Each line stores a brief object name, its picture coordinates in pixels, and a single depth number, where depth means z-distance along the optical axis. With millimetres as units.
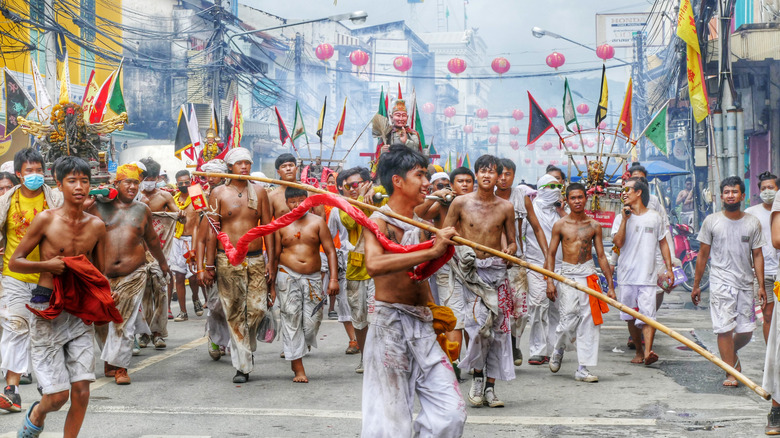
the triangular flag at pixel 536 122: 13430
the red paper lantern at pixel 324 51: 38062
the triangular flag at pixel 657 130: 13730
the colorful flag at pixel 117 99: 11344
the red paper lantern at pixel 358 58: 40219
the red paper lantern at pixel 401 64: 41031
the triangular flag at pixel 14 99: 11945
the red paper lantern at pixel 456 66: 42312
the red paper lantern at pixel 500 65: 41625
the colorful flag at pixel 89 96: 9841
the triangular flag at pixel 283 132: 16891
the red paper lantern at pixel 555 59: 38234
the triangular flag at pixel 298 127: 17231
